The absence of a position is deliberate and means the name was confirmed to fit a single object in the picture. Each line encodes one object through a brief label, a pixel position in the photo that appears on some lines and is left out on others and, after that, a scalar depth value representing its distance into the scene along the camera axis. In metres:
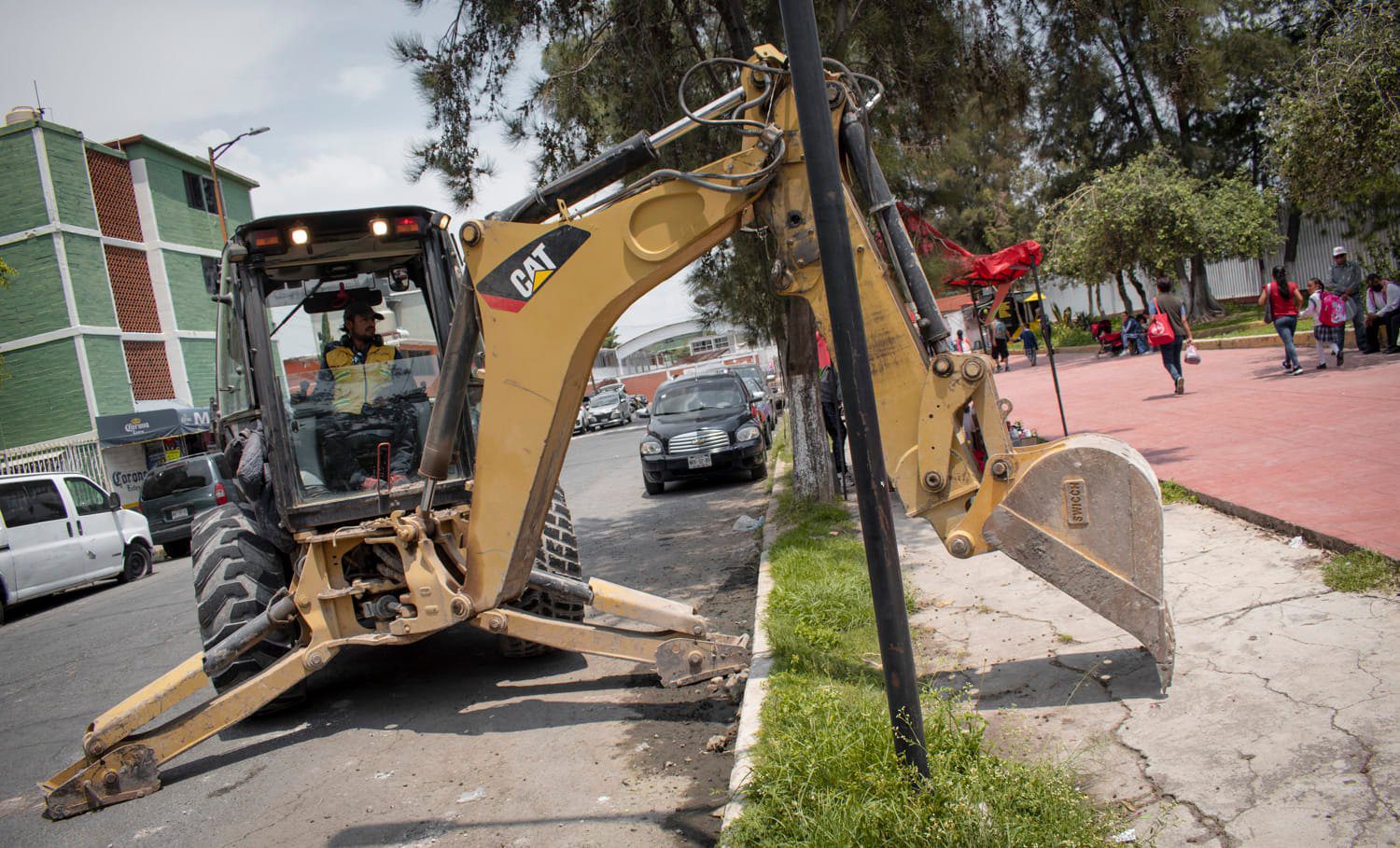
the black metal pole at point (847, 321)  2.91
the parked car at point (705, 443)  13.90
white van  11.90
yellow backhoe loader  3.91
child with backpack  12.97
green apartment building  24.97
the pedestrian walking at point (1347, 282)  13.59
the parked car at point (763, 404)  18.00
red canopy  10.39
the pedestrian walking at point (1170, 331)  13.05
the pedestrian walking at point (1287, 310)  13.30
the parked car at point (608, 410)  38.59
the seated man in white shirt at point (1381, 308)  13.23
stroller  25.77
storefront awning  23.72
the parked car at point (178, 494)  15.52
